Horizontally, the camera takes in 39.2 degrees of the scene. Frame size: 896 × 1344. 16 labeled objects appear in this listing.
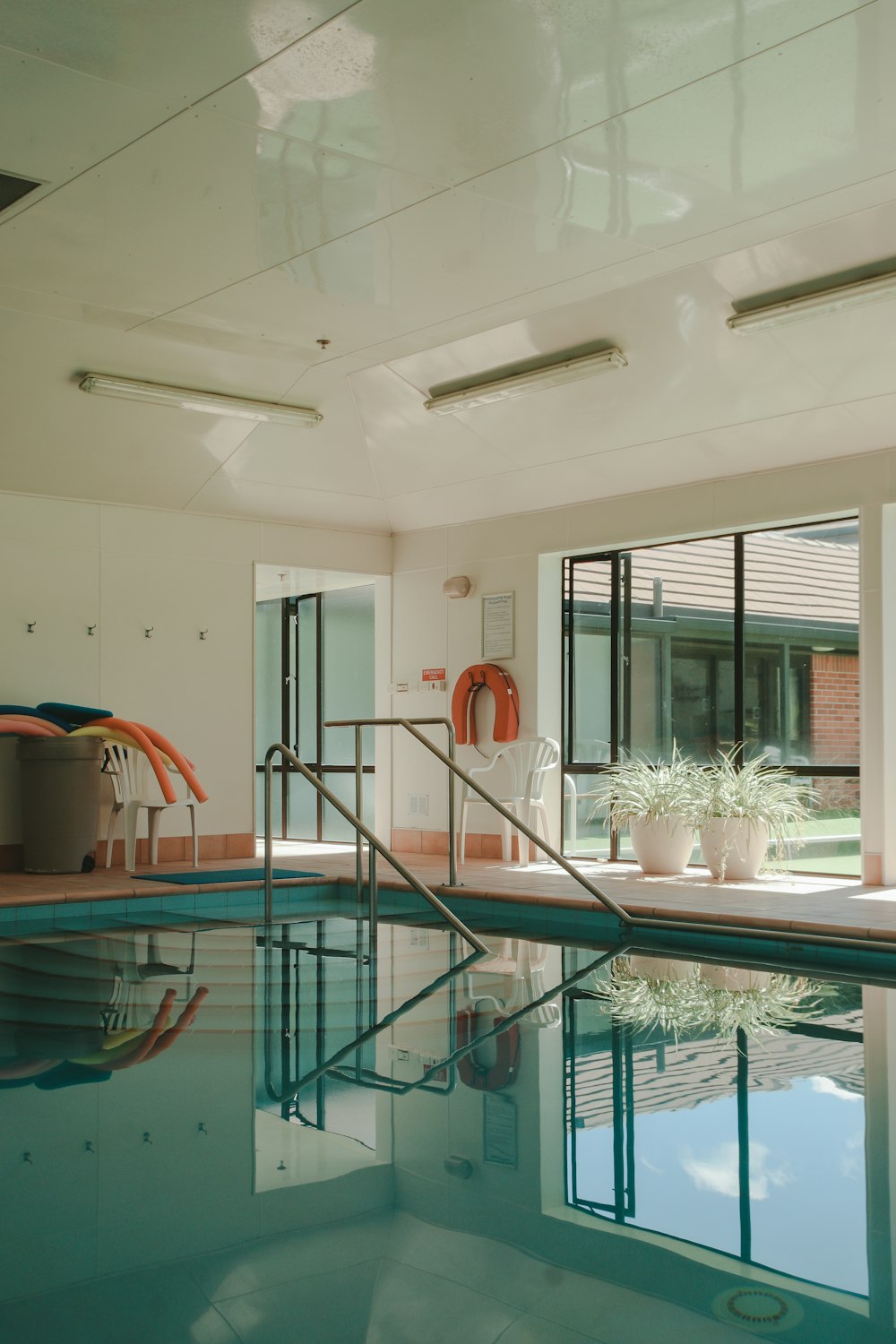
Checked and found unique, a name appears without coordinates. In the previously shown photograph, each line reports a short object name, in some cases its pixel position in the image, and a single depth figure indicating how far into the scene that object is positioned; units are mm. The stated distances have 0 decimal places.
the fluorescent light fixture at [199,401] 6992
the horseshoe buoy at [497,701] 8555
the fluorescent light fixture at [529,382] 6648
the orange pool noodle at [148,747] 7211
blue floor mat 7090
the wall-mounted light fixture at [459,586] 8961
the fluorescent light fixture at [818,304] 5496
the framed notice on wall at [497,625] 8734
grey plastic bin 7336
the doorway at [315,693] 10930
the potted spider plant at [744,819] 7086
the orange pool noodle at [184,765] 7504
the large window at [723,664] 7414
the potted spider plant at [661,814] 7395
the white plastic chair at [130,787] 7625
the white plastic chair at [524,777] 8148
